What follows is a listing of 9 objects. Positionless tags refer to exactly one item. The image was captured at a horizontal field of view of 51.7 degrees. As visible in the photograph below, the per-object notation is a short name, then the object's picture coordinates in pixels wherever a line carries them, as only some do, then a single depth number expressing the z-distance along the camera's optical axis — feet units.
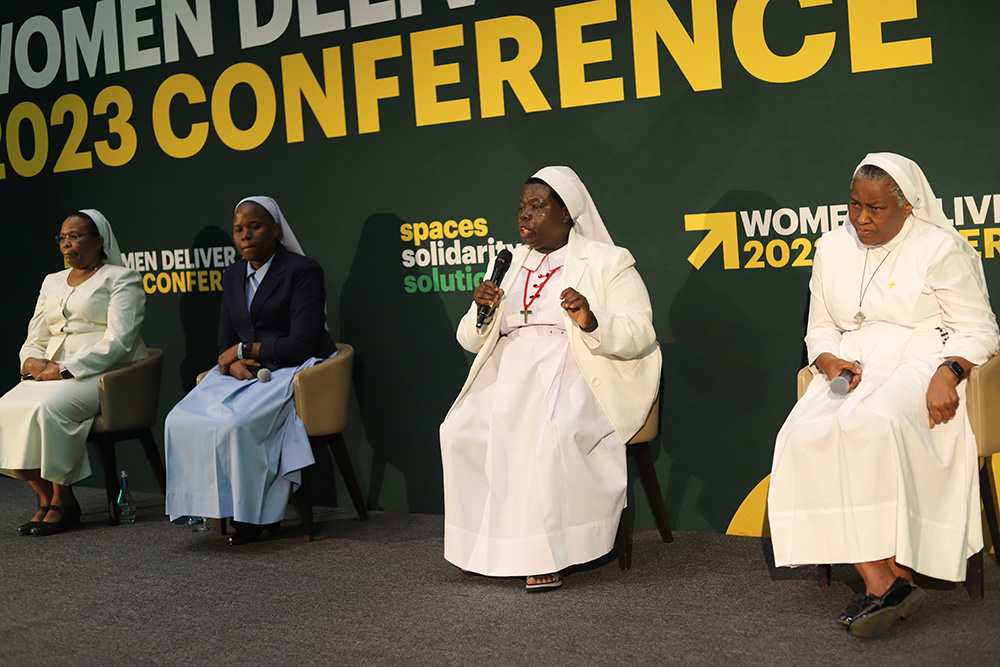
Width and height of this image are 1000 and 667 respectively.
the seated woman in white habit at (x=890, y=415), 10.41
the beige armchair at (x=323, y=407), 15.06
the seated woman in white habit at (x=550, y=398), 12.19
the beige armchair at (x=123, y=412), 16.48
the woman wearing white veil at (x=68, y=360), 15.99
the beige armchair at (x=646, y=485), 12.88
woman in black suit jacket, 14.61
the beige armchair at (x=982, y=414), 10.80
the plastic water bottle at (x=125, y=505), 17.07
